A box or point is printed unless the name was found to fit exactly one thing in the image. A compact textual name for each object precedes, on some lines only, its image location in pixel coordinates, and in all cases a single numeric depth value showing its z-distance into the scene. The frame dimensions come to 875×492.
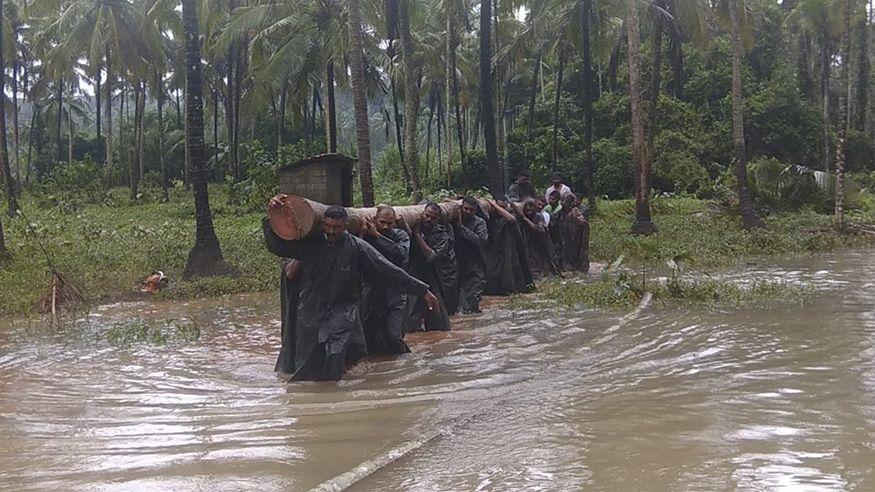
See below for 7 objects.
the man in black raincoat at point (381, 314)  7.39
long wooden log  6.21
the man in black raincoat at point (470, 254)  10.12
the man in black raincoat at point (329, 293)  6.34
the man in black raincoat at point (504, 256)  11.23
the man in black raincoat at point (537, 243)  12.94
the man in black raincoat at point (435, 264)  8.78
